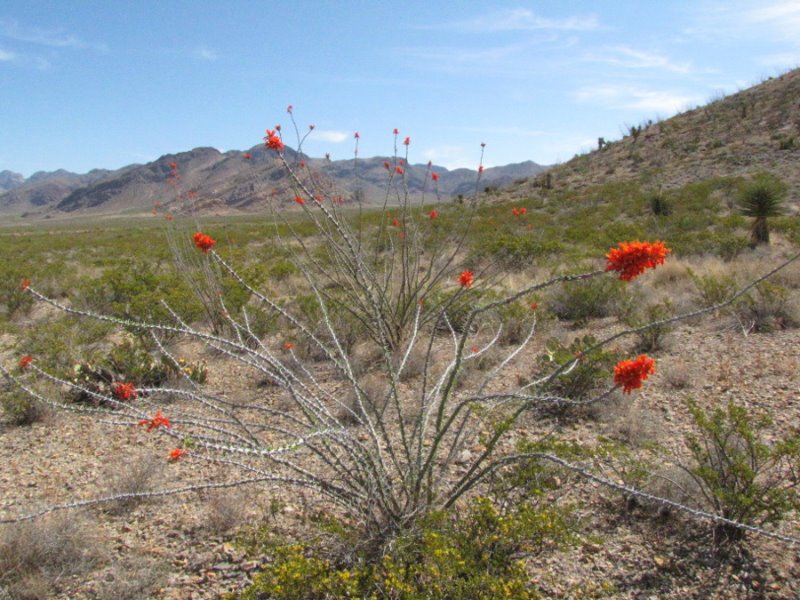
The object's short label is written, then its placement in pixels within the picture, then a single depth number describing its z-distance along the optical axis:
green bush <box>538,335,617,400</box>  4.45
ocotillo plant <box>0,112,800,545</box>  2.27
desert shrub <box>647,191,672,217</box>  16.74
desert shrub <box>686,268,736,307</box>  6.51
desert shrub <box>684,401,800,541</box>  2.65
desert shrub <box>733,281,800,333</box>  5.68
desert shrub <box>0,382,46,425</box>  4.67
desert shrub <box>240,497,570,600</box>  2.13
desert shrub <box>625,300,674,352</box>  5.50
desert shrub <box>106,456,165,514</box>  3.48
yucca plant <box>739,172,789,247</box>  10.69
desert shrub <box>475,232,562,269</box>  9.00
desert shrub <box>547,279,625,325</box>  6.97
